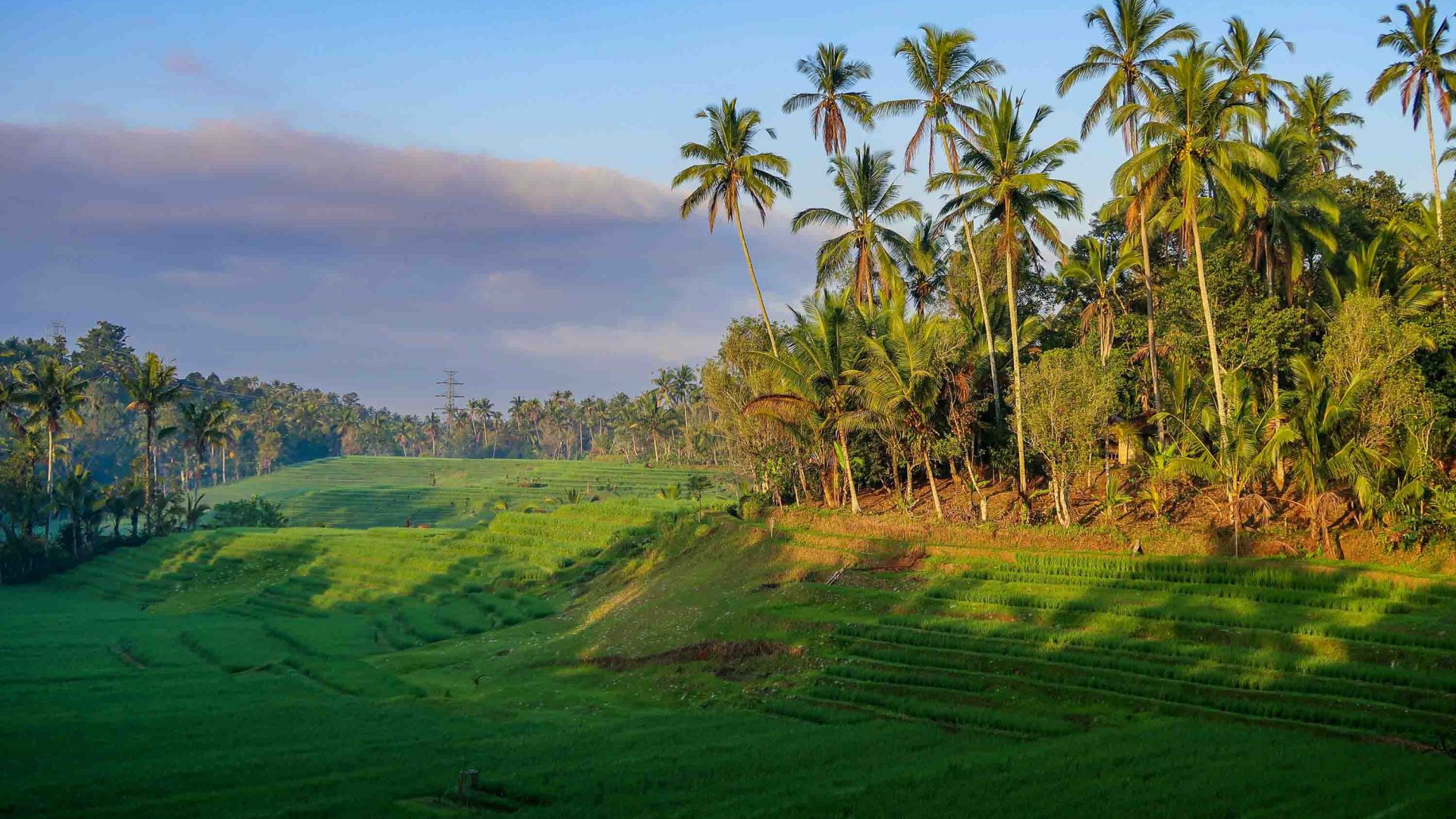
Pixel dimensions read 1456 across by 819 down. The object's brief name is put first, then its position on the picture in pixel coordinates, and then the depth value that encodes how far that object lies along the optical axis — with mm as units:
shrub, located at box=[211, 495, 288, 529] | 99062
